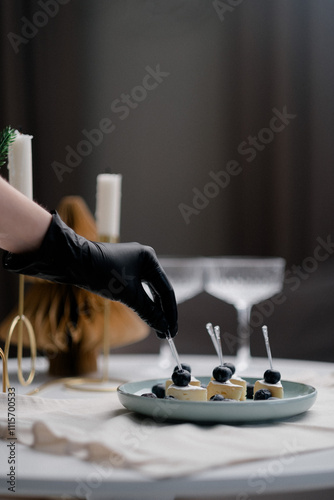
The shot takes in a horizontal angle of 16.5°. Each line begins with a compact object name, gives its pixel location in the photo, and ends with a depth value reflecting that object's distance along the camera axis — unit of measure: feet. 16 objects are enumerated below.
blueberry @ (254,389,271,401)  3.41
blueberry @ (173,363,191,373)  3.62
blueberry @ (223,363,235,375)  3.52
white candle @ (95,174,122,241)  4.36
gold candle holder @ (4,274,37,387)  3.98
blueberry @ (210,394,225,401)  3.31
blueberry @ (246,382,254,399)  3.62
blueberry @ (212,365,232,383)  3.44
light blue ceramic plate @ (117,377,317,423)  3.18
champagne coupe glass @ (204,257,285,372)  4.66
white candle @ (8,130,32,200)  3.87
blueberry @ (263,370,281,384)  3.46
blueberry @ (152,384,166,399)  3.53
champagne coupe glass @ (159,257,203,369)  4.72
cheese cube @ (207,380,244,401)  3.44
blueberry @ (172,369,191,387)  3.35
